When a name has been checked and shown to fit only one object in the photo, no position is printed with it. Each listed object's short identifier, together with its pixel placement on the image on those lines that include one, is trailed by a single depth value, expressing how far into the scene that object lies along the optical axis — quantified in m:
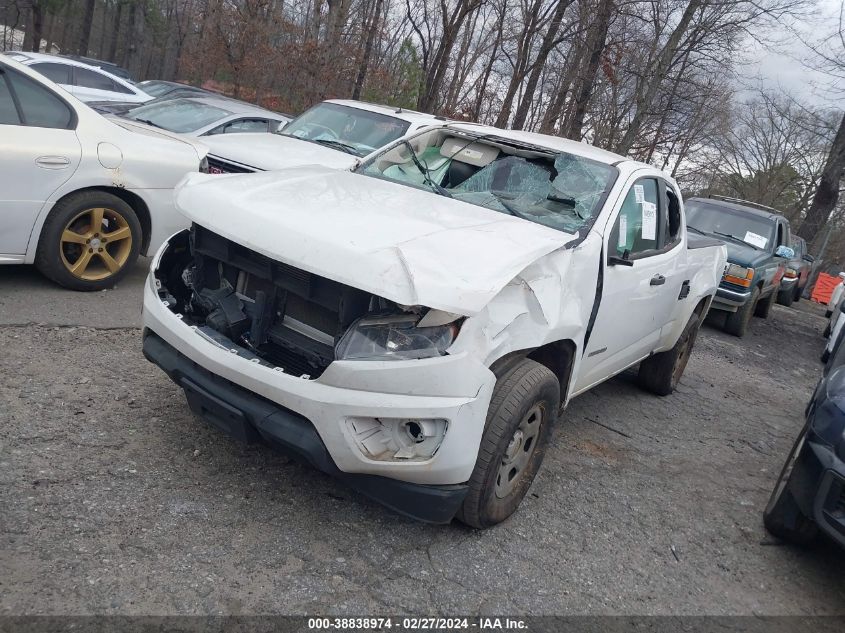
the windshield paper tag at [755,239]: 11.22
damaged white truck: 2.96
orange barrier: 21.70
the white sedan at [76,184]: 5.06
